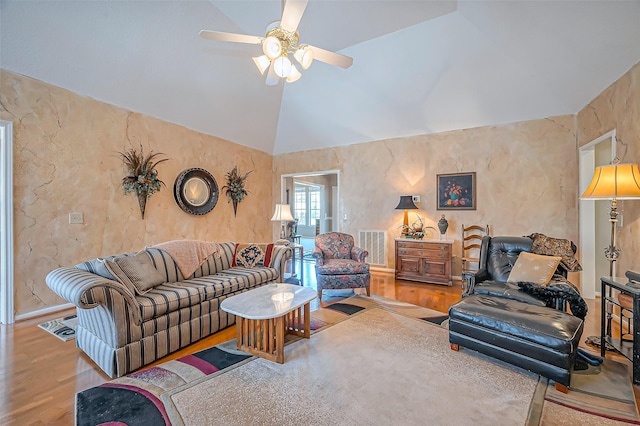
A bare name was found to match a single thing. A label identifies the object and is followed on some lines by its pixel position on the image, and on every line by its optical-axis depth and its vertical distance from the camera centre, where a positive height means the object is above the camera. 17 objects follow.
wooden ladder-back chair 4.89 -0.51
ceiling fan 2.20 +1.41
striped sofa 2.12 -0.86
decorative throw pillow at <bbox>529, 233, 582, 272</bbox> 3.06 -0.40
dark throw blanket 2.52 -0.74
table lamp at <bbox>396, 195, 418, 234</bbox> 5.26 +0.13
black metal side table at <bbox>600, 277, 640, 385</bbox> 2.03 -0.88
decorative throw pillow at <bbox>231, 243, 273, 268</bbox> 3.89 -0.60
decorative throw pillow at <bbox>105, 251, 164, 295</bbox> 2.48 -0.56
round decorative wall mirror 4.96 +0.38
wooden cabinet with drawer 4.77 -0.82
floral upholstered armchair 4.06 -0.84
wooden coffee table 2.30 -0.89
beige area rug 1.71 -1.21
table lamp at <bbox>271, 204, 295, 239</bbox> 4.81 -0.03
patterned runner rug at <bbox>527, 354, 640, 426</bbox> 1.70 -1.22
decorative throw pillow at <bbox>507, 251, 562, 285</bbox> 2.90 -0.58
